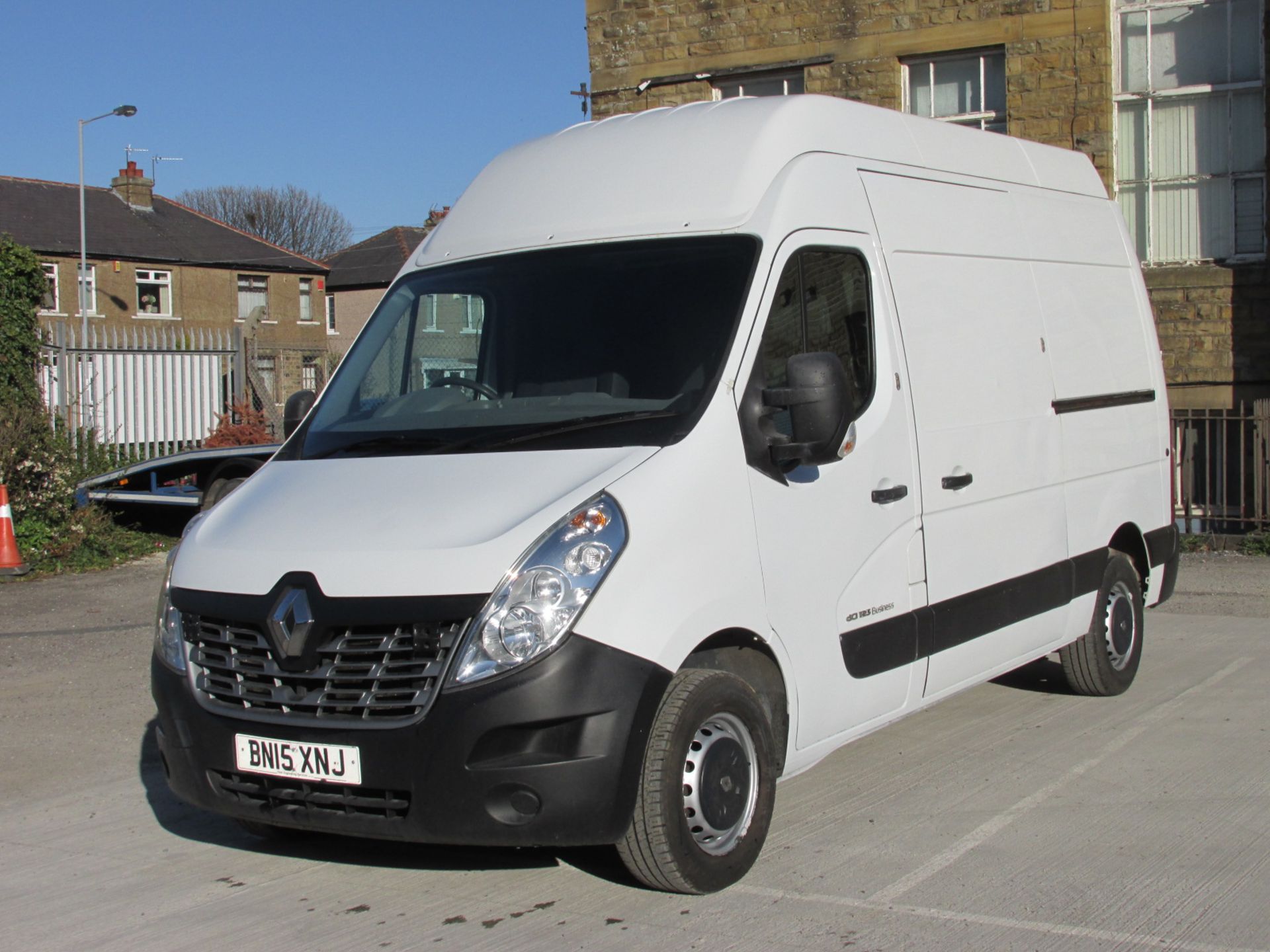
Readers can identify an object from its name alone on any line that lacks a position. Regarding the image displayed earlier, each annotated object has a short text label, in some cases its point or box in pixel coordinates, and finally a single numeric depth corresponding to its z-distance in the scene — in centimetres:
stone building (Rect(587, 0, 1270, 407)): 1523
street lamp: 4031
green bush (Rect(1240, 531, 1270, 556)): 1384
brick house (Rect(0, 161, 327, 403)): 4781
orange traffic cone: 1249
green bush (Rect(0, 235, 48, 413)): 1577
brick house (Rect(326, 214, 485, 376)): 6688
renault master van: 434
